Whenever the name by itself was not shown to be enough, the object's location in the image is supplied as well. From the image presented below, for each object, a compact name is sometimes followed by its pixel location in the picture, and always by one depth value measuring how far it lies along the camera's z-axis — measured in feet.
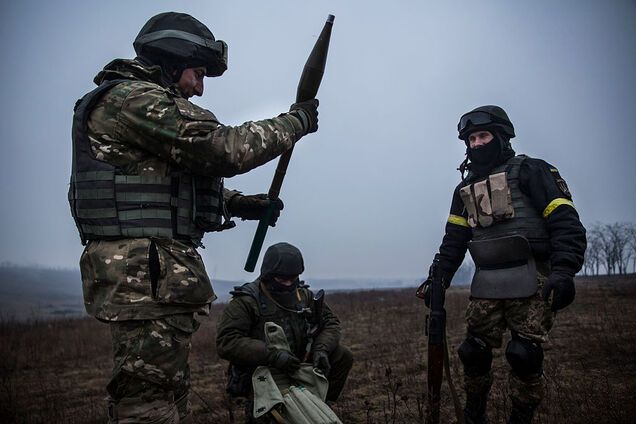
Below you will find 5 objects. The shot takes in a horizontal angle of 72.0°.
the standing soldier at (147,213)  6.80
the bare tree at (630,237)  186.09
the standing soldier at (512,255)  11.47
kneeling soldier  12.14
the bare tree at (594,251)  189.06
